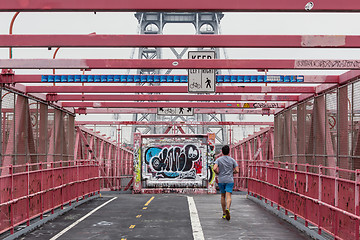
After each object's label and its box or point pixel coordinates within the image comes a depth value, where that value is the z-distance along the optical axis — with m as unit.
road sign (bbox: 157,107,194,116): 28.71
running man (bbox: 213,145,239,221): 15.19
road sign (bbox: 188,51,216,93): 17.27
